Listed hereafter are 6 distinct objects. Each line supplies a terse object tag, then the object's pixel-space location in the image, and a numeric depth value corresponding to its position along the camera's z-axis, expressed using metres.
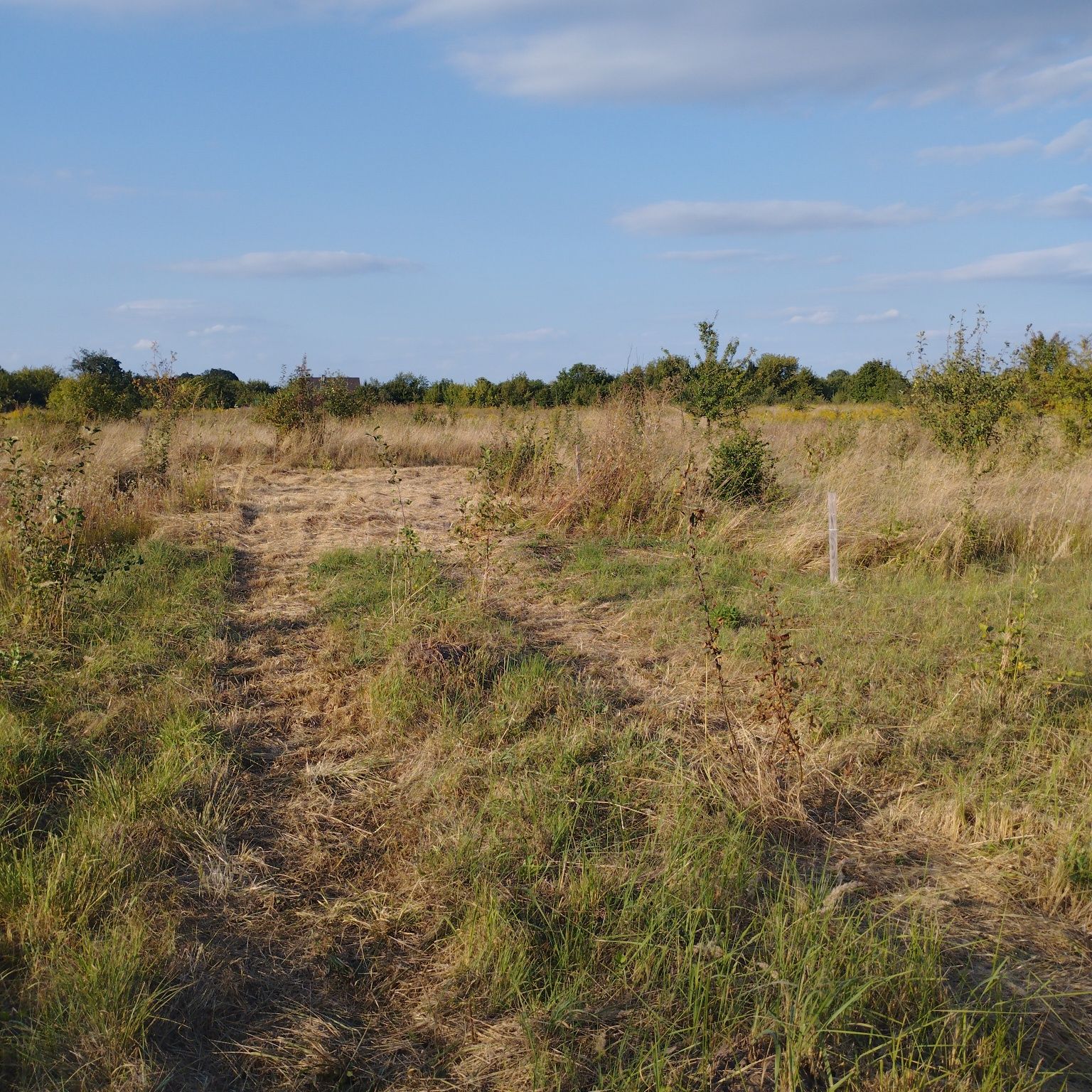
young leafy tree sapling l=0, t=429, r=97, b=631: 5.57
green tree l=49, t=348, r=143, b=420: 15.58
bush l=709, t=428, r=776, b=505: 9.78
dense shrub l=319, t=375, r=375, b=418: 17.47
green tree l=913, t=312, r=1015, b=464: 12.21
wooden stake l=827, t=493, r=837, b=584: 7.00
